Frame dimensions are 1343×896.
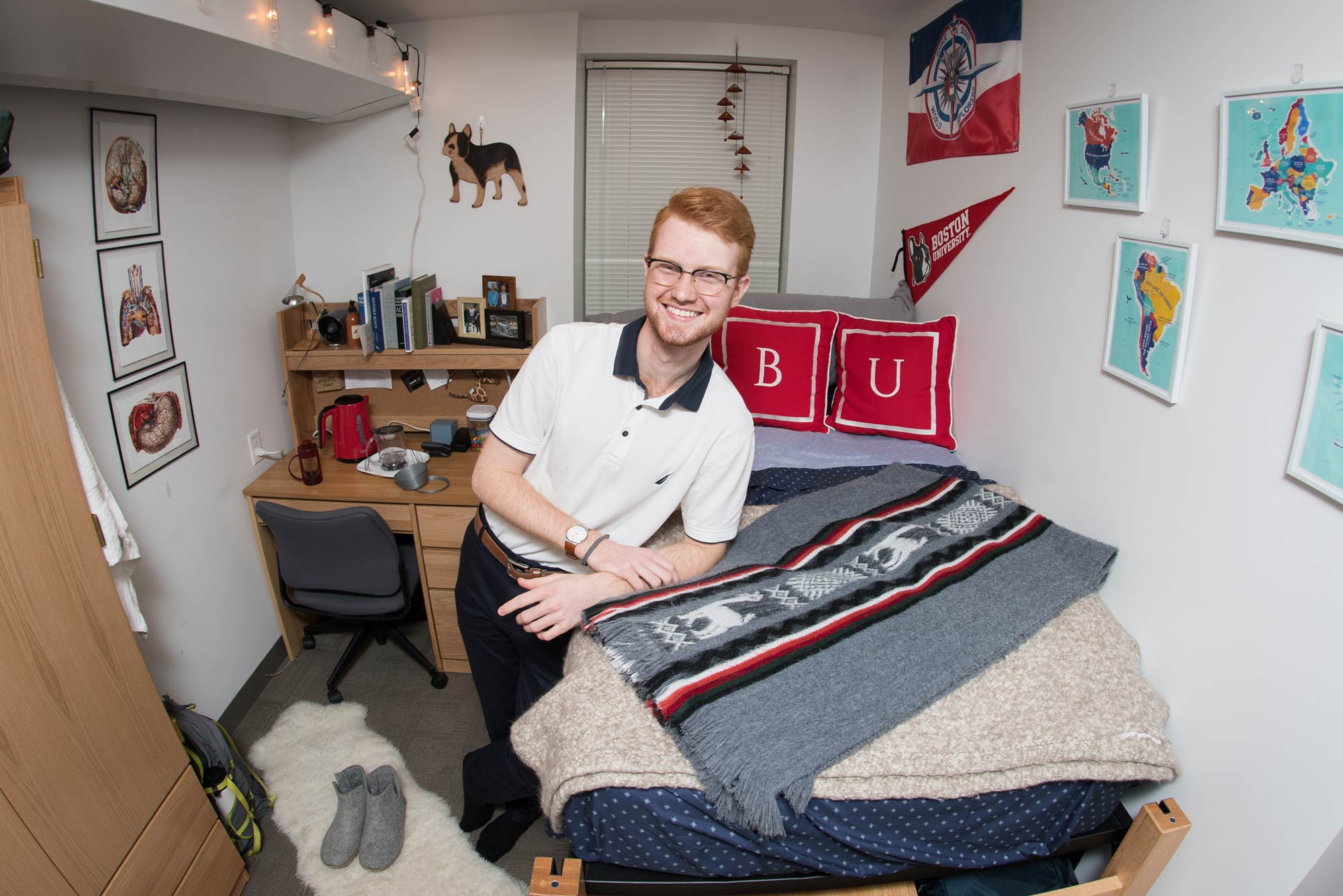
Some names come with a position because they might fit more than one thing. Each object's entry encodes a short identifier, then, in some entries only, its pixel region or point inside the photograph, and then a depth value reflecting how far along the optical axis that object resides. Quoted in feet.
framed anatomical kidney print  6.59
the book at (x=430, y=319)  9.30
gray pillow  8.52
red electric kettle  8.90
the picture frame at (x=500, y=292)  9.38
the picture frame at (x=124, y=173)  6.21
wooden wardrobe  4.28
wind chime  9.53
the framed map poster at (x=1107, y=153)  4.87
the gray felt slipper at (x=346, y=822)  6.59
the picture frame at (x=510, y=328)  9.32
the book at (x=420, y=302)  9.04
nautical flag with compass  6.55
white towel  5.28
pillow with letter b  7.88
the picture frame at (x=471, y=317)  9.45
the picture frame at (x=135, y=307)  6.40
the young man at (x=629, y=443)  4.68
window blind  9.78
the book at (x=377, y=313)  8.70
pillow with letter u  7.55
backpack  6.42
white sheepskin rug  6.42
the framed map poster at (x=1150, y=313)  4.51
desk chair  7.43
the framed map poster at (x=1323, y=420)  3.49
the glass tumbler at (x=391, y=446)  8.77
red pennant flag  7.23
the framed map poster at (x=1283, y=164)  3.51
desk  8.12
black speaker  9.09
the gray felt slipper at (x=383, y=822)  6.55
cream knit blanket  3.78
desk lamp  9.07
